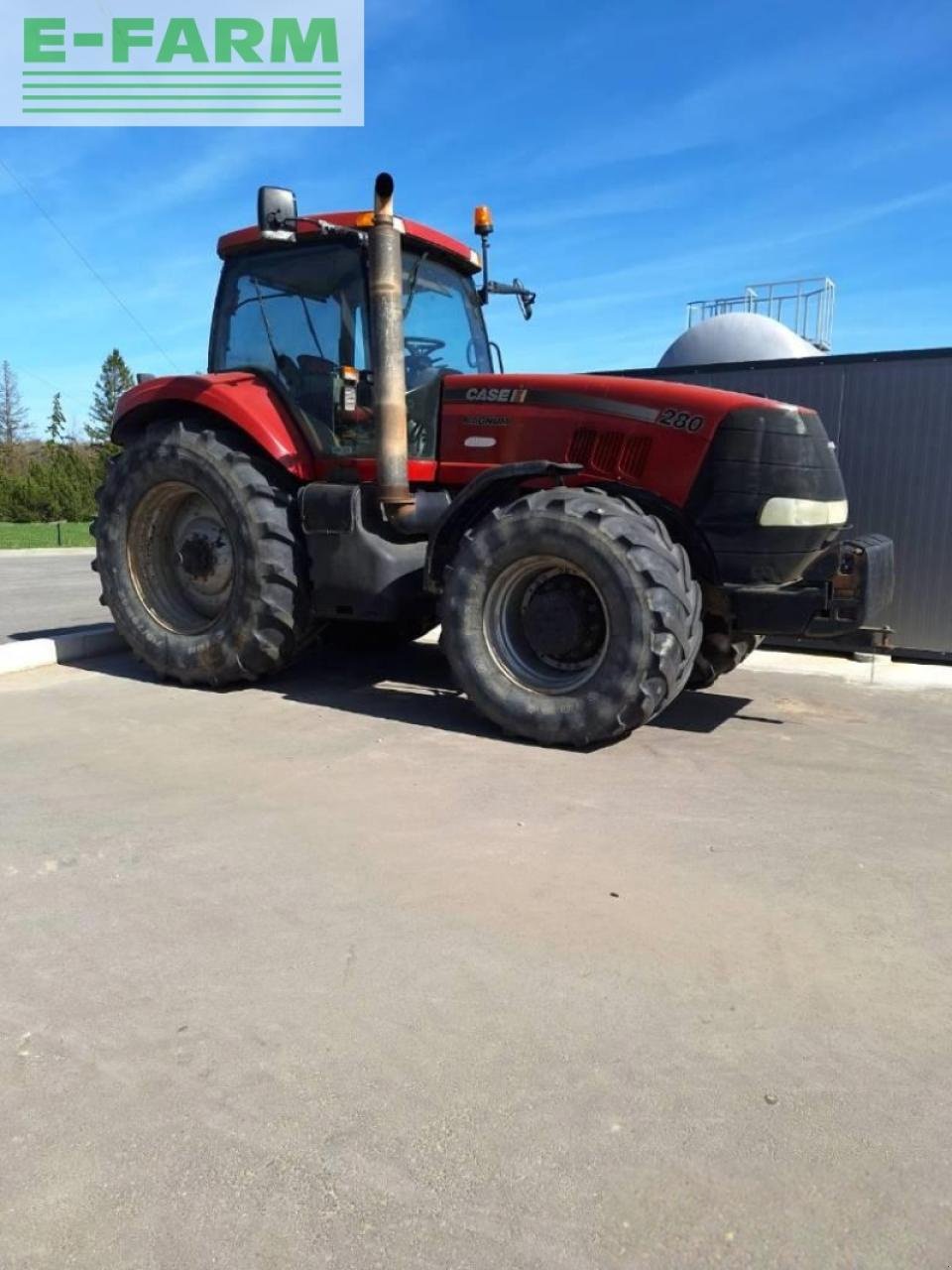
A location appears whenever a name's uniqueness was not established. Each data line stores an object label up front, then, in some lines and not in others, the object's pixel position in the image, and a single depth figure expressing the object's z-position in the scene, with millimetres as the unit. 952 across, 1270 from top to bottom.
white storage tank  12383
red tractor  4965
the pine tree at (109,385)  71688
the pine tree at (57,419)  80000
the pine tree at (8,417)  73688
